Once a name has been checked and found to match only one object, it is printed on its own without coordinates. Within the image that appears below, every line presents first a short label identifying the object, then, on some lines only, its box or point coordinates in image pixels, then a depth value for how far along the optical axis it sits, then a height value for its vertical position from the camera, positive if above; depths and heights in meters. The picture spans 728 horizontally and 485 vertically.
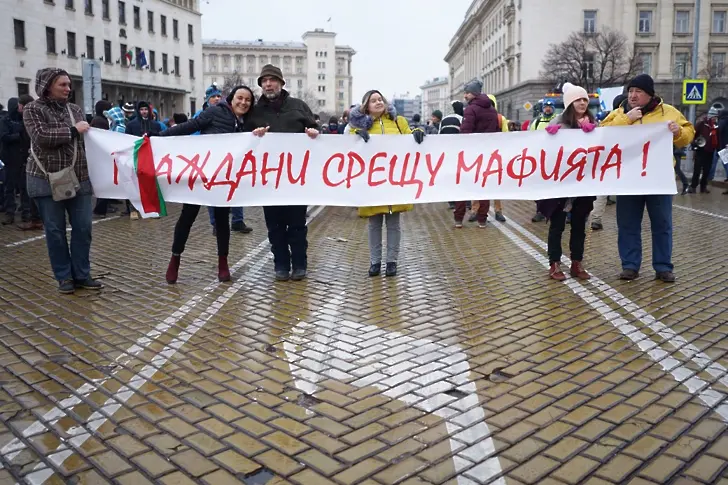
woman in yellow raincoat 7.52 +0.11
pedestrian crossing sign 21.64 +1.51
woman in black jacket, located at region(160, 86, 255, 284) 7.28 +0.14
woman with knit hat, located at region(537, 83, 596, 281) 7.43 -0.70
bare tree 63.16 +7.19
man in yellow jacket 7.21 -0.64
